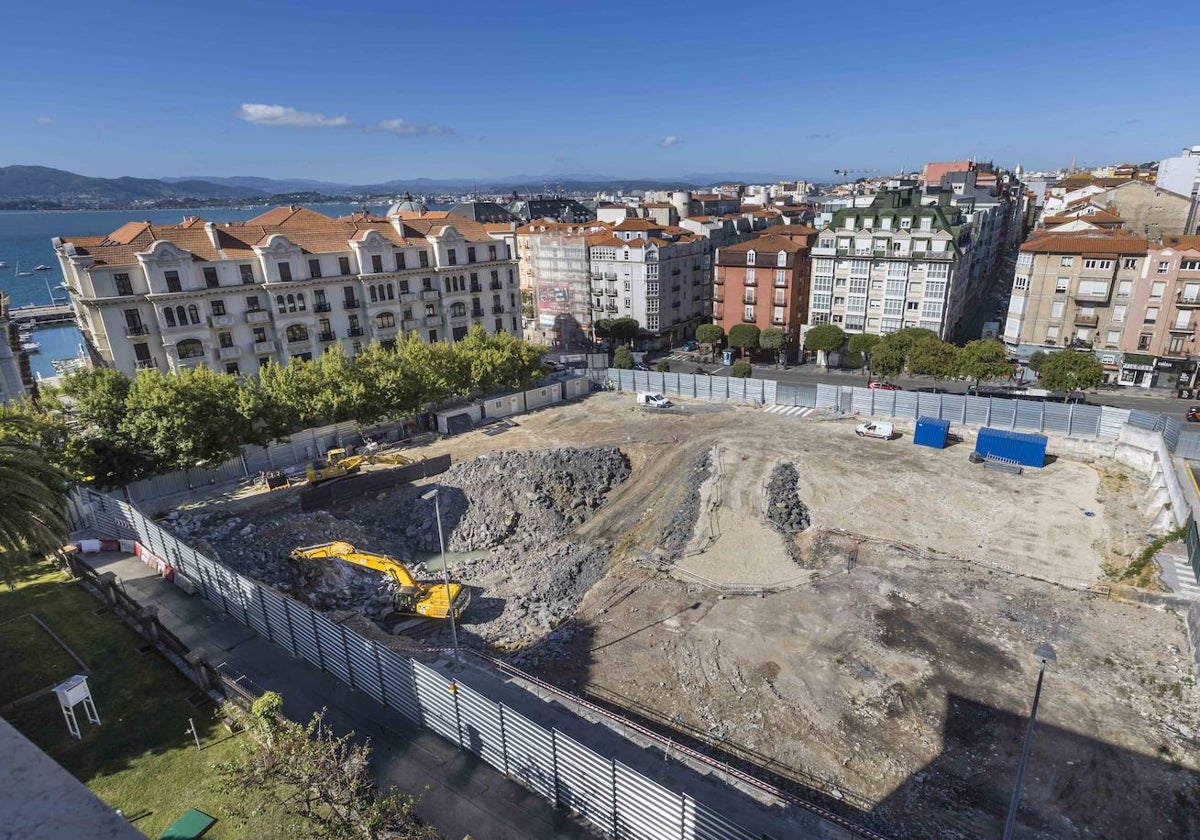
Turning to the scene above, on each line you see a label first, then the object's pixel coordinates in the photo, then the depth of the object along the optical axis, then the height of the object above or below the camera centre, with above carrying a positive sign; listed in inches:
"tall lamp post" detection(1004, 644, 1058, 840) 542.3 -484.2
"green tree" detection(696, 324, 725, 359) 3597.4 -747.2
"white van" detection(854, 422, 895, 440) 2160.1 -788.3
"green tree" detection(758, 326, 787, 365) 3385.8 -747.5
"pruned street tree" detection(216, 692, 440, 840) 591.2 -526.9
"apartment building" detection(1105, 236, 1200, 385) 2598.4 -547.6
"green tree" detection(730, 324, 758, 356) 3447.3 -730.3
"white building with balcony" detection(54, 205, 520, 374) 2128.4 -274.6
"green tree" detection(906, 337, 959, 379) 2664.9 -687.9
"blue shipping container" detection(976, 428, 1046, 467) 1892.2 -752.2
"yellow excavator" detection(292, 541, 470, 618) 1251.8 -727.8
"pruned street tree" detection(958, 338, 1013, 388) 2539.4 -672.1
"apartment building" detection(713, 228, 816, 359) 3393.2 -467.1
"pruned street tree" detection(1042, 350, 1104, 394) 2461.9 -702.3
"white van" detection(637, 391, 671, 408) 2615.7 -799.7
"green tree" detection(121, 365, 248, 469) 1628.9 -514.6
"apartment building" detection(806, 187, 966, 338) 3068.4 -361.6
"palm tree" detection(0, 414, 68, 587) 902.4 -409.6
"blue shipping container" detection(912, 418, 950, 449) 2054.6 -760.9
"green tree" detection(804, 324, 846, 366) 3267.7 -721.8
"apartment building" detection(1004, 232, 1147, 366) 2758.4 -453.8
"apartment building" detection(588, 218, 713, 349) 3727.9 -443.4
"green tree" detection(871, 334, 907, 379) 2866.6 -727.5
